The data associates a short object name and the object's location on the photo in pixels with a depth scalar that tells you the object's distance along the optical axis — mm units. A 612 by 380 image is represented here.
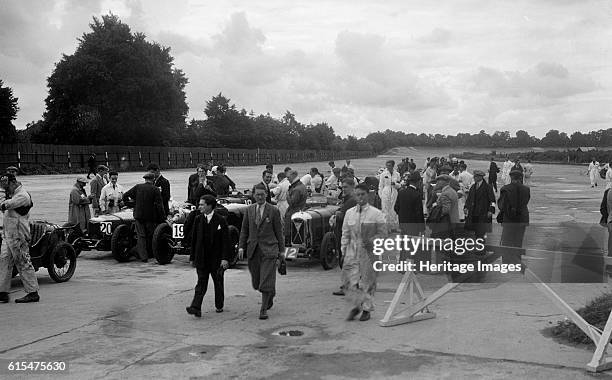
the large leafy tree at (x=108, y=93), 66938
